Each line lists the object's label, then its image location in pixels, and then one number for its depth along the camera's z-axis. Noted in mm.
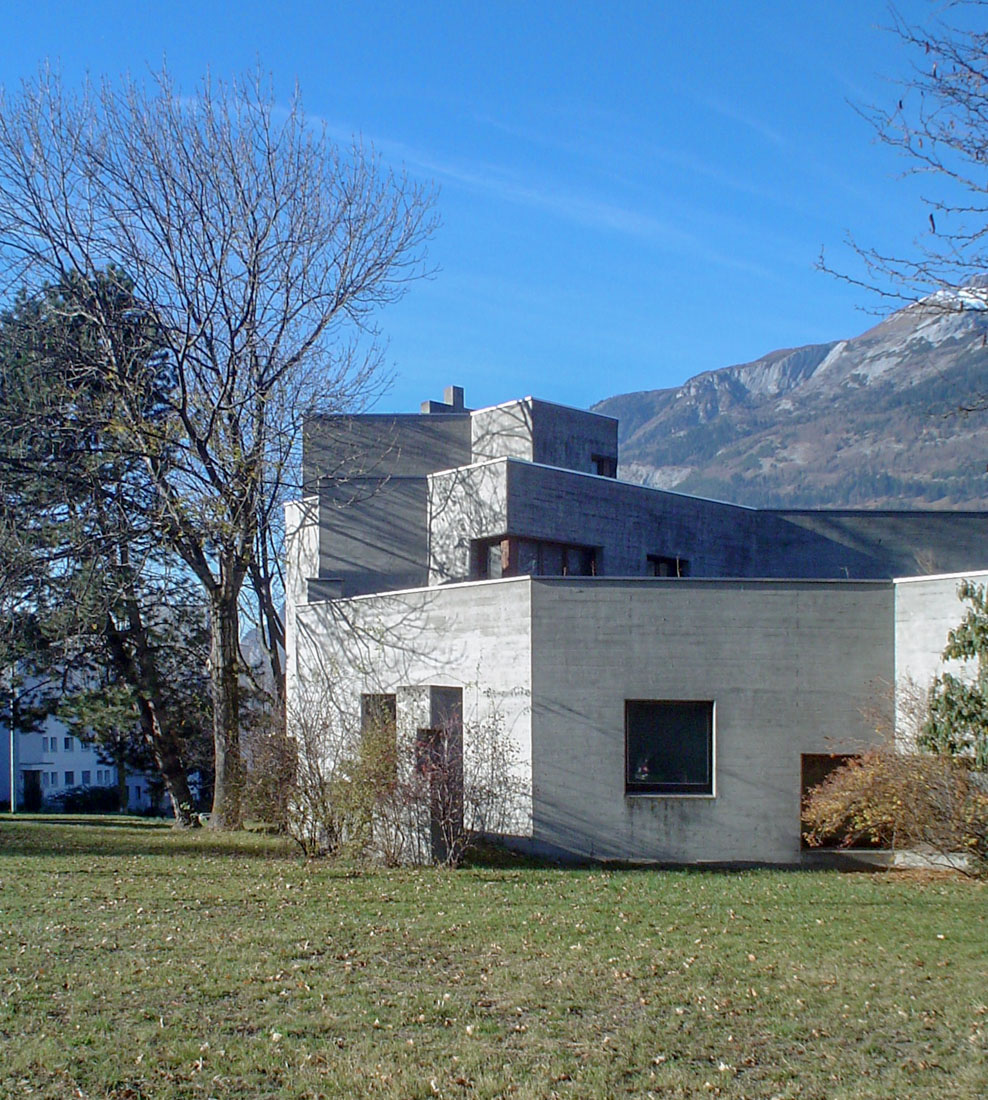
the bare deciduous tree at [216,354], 22531
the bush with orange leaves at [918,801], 15219
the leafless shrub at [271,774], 17656
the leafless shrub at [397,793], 16438
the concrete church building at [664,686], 18094
